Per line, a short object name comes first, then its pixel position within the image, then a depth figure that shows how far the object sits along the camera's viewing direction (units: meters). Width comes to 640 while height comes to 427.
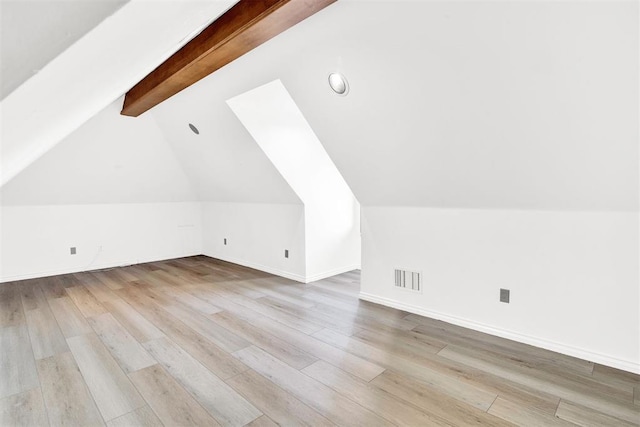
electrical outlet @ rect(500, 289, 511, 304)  2.40
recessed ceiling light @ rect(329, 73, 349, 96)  2.26
